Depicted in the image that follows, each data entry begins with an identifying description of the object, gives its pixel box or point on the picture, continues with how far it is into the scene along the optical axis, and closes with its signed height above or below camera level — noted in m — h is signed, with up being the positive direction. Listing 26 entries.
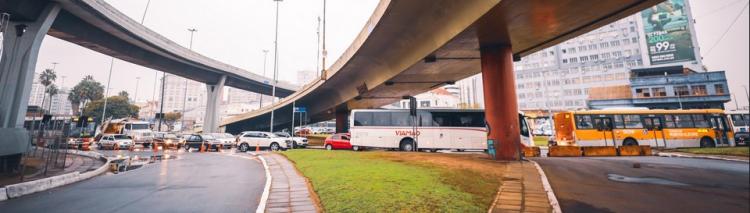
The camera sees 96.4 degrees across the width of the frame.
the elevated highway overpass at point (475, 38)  11.50 +4.54
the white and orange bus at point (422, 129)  21.94 +1.08
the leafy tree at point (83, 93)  72.00 +11.85
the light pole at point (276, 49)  46.16 +13.43
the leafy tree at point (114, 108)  71.69 +8.85
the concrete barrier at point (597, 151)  20.15 -0.42
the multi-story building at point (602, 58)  66.12 +20.55
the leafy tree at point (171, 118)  103.01 +9.16
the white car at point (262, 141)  27.25 +0.48
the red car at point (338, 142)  25.62 +0.33
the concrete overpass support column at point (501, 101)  14.37 +1.89
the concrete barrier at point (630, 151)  19.84 -0.43
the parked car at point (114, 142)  28.56 +0.50
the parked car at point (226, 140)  29.01 +0.61
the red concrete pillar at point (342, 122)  42.53 +3.10
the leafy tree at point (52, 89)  69.58 +12.61
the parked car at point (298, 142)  29.18 +0.39
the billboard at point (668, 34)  63.53 +21.93
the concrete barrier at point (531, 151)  19.82 -0.38
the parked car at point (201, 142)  28.06 +0.43
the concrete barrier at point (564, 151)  19.91 -0.41
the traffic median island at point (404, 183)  6.29 -0.93
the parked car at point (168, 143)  31.50 +0.44
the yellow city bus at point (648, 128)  21.05 +1.03
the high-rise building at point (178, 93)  161.38 +26.27
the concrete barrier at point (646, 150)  19.44 -0.37
